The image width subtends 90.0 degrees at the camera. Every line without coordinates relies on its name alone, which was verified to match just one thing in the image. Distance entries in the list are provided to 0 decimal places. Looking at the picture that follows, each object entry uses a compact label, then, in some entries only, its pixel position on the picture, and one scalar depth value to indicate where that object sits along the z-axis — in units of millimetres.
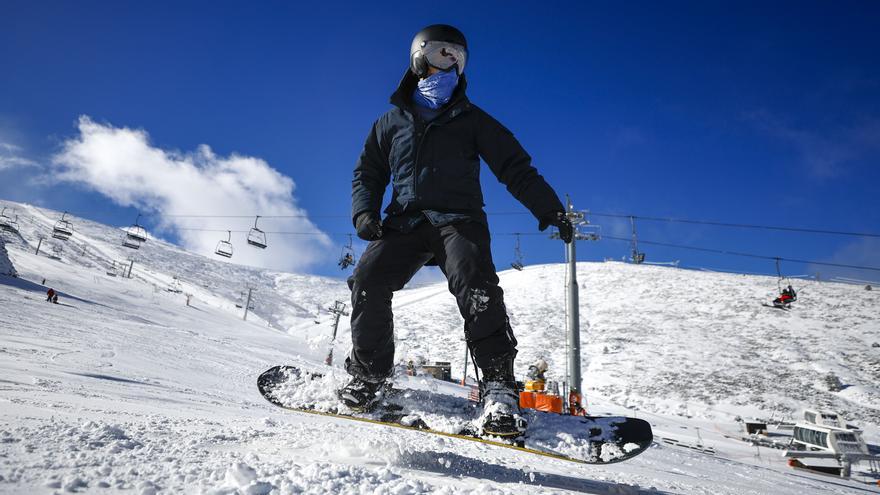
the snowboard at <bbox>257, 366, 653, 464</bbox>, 1915
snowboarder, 2176
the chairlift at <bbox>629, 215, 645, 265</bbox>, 22438
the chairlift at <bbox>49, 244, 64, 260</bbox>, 60034
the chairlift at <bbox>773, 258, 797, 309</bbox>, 20688
